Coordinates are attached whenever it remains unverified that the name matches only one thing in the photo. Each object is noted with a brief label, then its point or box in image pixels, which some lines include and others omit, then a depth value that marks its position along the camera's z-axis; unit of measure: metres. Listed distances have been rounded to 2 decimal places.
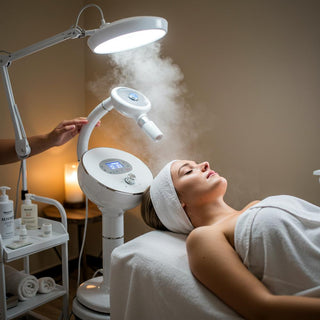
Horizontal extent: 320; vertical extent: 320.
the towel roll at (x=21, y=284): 1.50
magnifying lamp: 1.13
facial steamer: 1.34
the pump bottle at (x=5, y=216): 1.47
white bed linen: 1.00
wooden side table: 2.20
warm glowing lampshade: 2.43
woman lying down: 0.88
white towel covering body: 0.95
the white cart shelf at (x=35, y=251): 1.39
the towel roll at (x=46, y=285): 1.59
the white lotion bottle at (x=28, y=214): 1.67
